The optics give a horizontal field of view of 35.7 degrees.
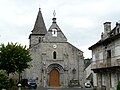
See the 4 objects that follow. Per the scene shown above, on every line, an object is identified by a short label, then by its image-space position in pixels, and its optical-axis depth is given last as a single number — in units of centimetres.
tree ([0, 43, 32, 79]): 2510
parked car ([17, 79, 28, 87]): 2891
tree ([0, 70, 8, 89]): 1809
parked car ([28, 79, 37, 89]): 2976
